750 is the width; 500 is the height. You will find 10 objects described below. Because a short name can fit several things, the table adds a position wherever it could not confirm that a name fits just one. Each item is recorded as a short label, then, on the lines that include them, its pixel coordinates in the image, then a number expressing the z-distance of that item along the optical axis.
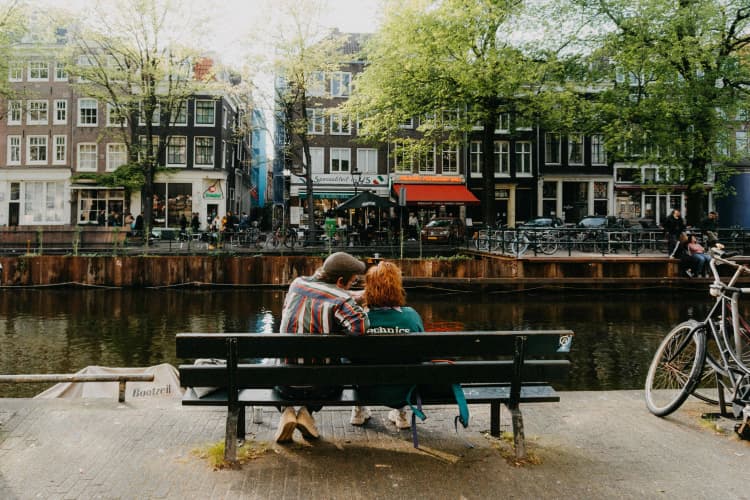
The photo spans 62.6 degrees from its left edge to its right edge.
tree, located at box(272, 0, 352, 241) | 31.91
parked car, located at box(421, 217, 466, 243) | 30.02
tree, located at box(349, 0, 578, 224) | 25.39
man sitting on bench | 3.95
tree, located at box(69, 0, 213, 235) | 31.33
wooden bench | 3.79
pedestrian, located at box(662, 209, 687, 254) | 21.52
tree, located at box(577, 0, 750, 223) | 23.16
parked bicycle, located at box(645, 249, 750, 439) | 4.43
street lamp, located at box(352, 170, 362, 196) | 41.17
